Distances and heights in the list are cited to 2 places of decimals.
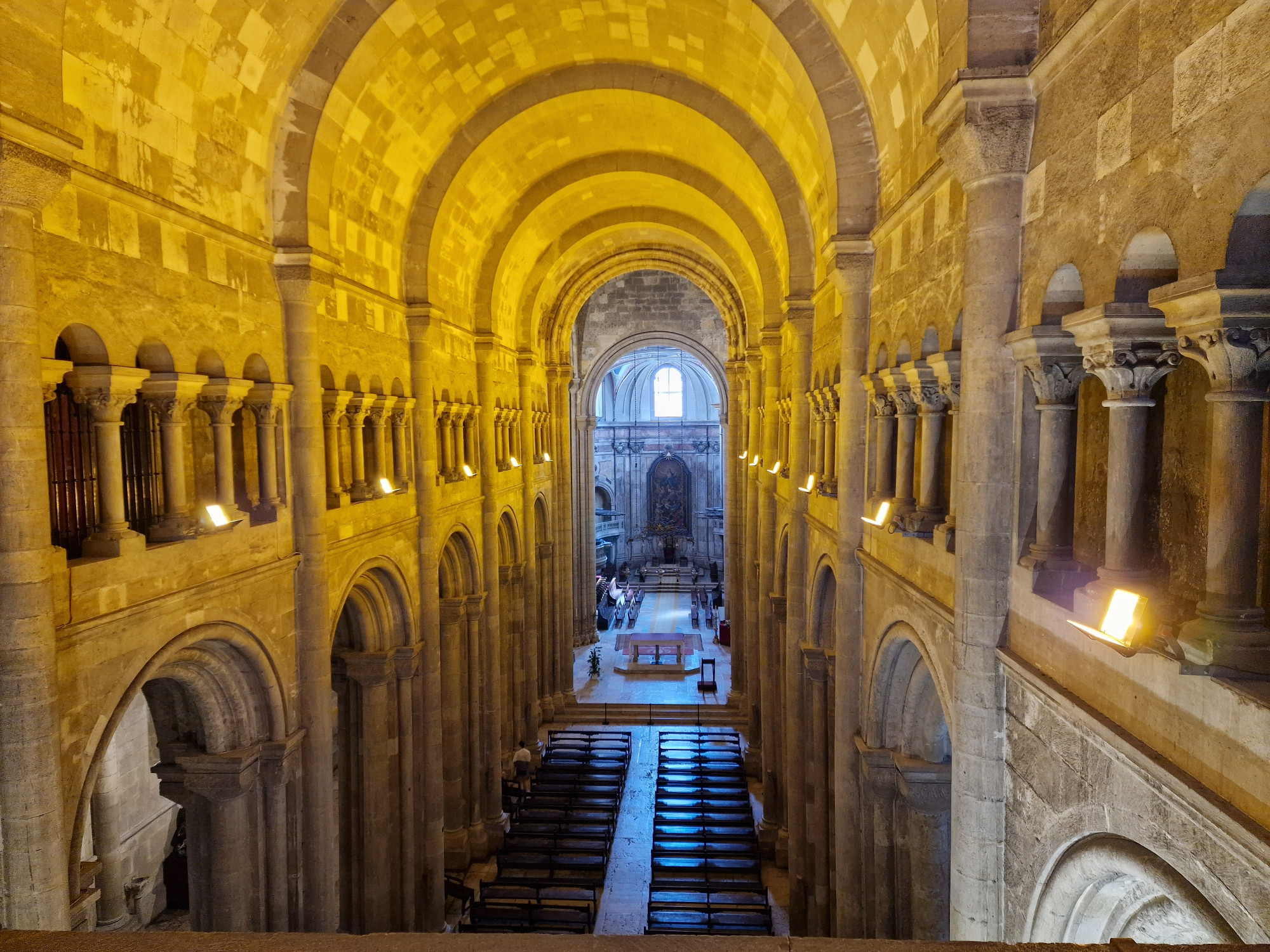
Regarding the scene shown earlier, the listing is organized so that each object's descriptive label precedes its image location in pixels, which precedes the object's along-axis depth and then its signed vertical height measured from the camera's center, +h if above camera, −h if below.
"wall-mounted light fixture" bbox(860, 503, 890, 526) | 7.76 -0.80
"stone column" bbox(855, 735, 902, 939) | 8.76 -4.21
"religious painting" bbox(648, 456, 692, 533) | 46.19 -3.42
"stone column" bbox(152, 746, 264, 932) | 8.88 -4.28
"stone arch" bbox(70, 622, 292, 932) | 8.86 -3.63
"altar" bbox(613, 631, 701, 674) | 27.94 -7.66
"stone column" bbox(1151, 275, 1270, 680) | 3.16 -0.20
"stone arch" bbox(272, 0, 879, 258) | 8.59 +3.46
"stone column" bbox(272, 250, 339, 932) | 9.83 -2.06
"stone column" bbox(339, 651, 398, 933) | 12.93 -5.52
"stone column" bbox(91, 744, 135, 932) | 13.69 -6.79
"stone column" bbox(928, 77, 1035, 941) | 5.11 -0.32
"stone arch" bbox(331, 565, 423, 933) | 12.92 -4.95
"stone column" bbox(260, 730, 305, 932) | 9.28 -4.47
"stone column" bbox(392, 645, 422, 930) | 13.40 -5.69
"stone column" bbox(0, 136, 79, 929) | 5.52 -1.14
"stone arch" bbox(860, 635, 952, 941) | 8.07 -3.74
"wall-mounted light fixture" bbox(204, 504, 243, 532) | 7.92 -0.78
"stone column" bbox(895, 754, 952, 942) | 8.04 -4.02
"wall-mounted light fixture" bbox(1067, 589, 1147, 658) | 3.56 -0.84
